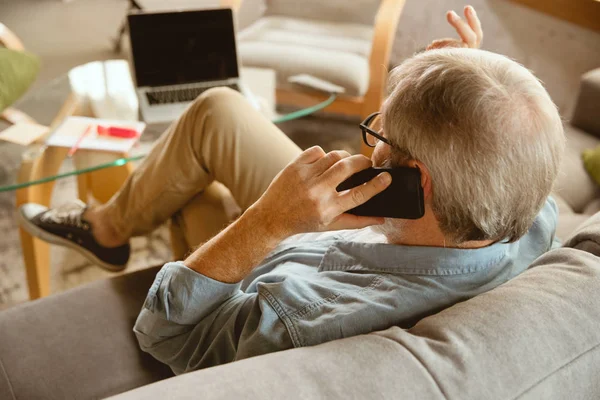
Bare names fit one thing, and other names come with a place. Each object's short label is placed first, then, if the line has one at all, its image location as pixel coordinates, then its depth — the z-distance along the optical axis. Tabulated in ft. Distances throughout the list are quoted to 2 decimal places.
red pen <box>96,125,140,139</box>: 5.75
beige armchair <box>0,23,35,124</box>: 5.89
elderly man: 2.71
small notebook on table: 5.56
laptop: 6.45
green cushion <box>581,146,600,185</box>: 5.84
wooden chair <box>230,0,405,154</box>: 8.07
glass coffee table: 5.26
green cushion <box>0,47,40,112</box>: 6.09
